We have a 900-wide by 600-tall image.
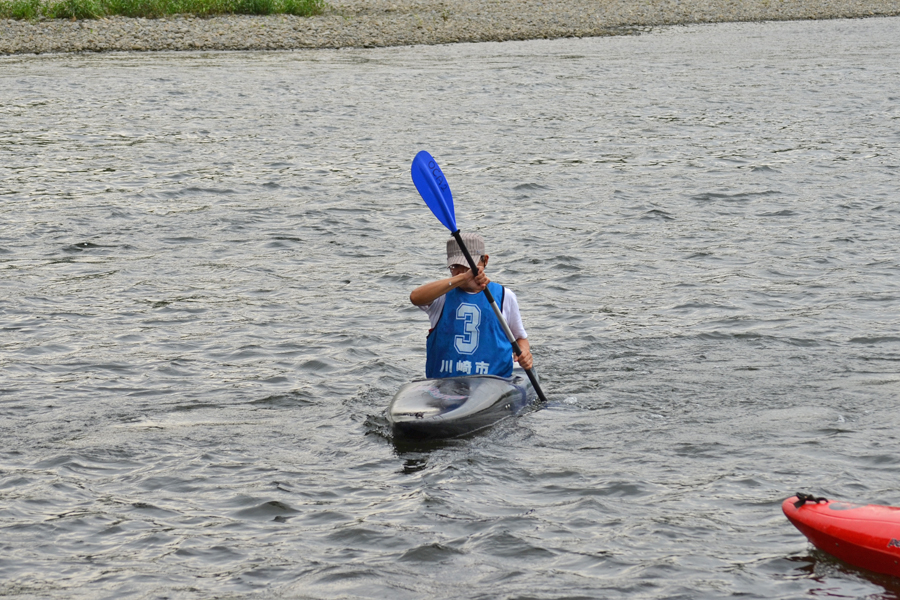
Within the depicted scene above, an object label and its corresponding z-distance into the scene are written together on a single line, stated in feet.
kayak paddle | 51.57
